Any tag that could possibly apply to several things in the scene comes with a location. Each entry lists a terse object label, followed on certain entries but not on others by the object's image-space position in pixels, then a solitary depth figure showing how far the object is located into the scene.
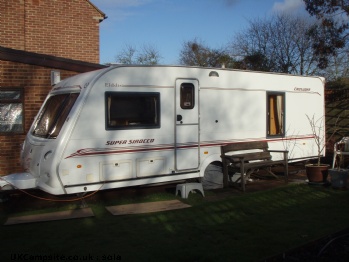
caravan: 7.17
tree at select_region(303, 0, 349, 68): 16.56
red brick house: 9.59
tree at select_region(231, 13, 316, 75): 25.75
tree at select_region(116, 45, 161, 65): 32.93
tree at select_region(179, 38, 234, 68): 26.93
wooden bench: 8.86
